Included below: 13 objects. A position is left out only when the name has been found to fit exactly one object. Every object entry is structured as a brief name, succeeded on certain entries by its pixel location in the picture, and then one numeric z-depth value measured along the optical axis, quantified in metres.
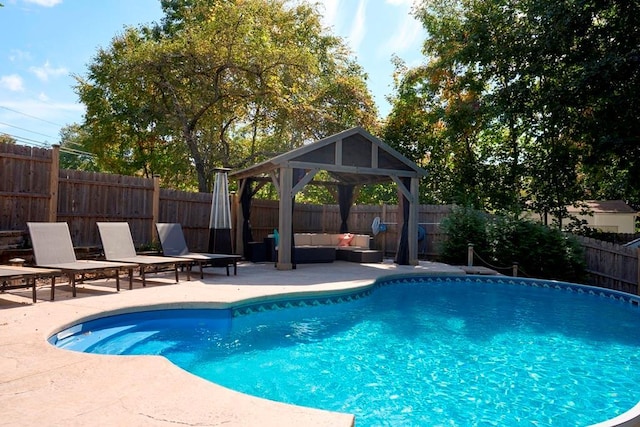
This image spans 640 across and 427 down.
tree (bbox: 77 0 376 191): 16.27
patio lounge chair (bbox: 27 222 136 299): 6.41
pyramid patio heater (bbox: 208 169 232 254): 10.41
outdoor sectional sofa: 12.44
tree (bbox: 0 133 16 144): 32.67
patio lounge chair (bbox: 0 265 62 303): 5.39
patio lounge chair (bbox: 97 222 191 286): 7.77
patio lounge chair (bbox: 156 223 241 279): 8.91
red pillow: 13.96
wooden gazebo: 10.88
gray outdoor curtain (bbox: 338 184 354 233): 15.35
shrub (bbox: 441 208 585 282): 11.88
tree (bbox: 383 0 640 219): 13.22
